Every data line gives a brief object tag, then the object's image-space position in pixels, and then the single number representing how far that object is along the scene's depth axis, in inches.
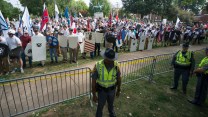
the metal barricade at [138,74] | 282.0
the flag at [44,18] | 402.3
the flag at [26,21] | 378.9
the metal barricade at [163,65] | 321.7
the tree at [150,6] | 1847.9
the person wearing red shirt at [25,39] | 331.9
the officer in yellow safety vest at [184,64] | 230.7
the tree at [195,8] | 3112.7
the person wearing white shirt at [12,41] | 294.8
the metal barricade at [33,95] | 190.5
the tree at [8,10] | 1641.2
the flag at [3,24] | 336.5
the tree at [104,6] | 2637.8
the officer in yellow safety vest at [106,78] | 145.9
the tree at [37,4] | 1922.4
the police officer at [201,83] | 208.1
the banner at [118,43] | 502.6
